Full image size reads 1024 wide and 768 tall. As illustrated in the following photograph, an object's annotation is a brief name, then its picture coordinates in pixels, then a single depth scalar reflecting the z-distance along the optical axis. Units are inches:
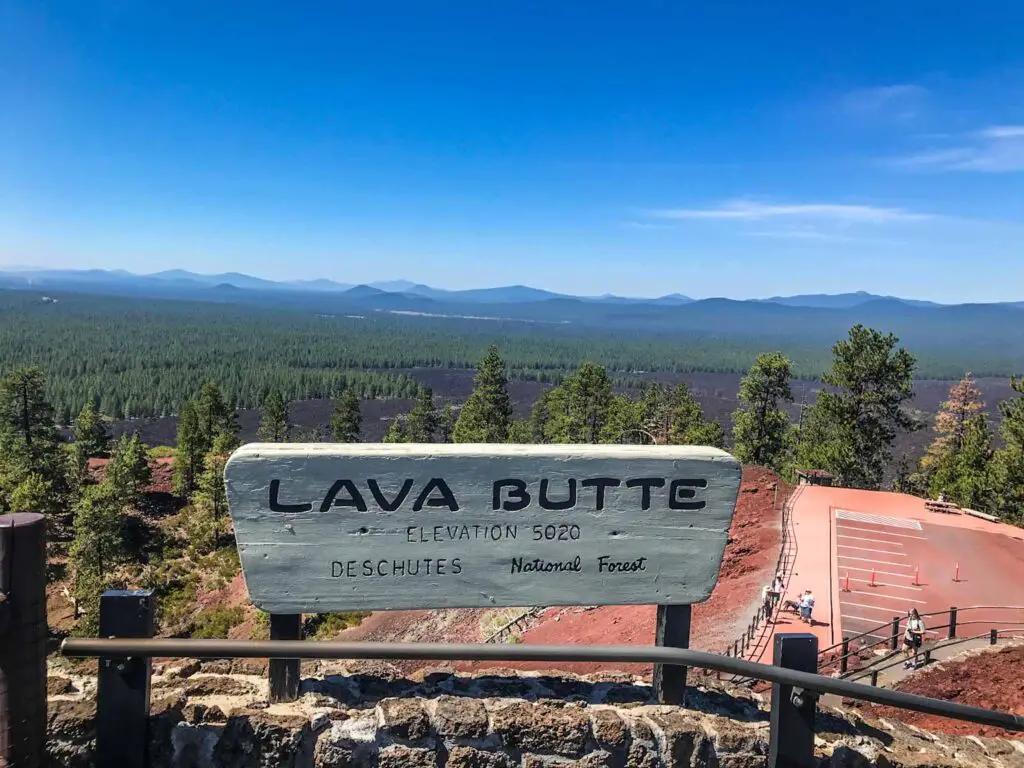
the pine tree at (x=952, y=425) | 1738.4
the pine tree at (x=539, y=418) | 2316.7
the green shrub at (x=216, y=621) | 793.9
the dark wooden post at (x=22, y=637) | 105.3
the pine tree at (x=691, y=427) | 1573.6
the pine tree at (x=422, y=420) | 2133.4
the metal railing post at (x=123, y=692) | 119.5
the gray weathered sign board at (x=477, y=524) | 137.1
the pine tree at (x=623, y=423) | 1615.4
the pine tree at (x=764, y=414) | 1449.3
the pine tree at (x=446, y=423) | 2319.1
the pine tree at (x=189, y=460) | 1551.4
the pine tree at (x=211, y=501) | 1230.9
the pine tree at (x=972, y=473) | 1200.2
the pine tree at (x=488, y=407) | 1711.6
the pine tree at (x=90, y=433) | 1555.1
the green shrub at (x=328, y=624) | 705.6
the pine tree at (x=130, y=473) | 1178.6
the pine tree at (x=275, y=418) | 2065.0
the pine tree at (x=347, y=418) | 2130.9
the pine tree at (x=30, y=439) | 1221.7
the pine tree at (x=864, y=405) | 1330.0
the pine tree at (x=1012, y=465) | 1056.8
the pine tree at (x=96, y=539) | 941.8
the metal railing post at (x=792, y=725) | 129.7
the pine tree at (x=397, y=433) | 2069.0
